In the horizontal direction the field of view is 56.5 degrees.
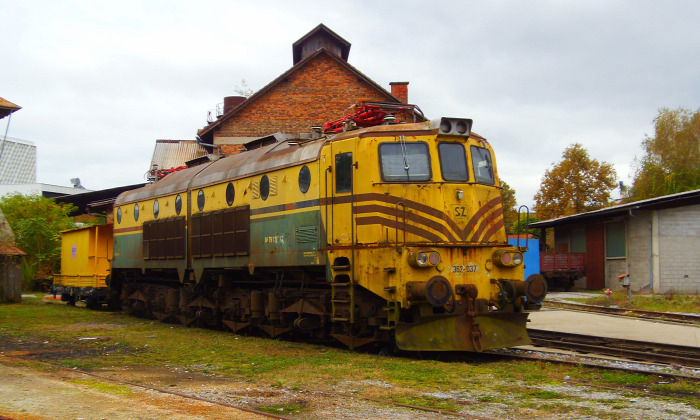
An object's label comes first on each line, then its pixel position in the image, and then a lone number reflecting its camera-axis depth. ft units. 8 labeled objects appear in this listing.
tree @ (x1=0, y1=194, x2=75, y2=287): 106.42
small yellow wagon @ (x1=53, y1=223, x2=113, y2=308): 70.49
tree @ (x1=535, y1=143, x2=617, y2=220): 167.32
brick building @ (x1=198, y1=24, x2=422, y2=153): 108.58
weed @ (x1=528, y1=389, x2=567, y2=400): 23.39
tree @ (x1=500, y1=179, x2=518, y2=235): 199.82
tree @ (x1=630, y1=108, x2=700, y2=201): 150.00
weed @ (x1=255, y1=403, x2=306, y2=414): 21.27
